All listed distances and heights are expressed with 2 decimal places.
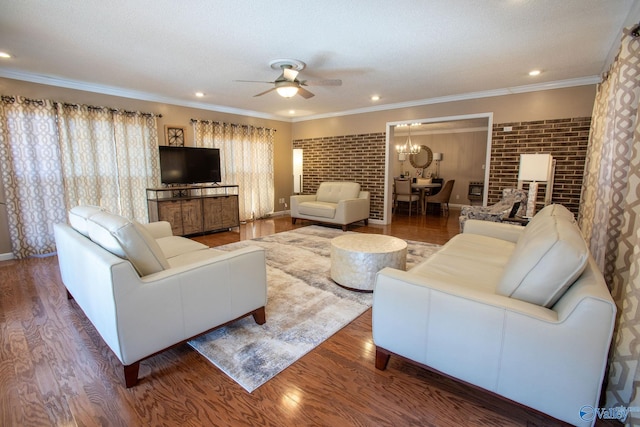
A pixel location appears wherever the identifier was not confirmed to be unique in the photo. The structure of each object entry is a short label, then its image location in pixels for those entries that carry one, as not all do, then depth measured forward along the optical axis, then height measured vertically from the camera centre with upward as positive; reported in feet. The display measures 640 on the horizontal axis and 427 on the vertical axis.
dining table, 24.45 -1.24
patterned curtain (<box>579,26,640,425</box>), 4.32 -0.73
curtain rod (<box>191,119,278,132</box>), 17.79 +3.22
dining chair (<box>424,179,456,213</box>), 23.57 -1.74
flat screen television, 15.89 +0.43
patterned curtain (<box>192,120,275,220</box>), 18.74 +0.97
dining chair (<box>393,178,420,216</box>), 23.63 -1.52
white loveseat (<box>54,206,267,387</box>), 4.94 -2.20
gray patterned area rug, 5.79 -3.69
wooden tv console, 15.24 -2.01
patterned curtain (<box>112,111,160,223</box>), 14.94 +0.65
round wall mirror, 29.12 +1.62
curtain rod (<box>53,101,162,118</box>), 13.20 +3.04
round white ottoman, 8.84 -2.64
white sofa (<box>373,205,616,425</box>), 3.74 -2.17
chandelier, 28.04 +2.47
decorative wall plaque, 16.82 +2.12
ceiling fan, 10.48 +3.39
